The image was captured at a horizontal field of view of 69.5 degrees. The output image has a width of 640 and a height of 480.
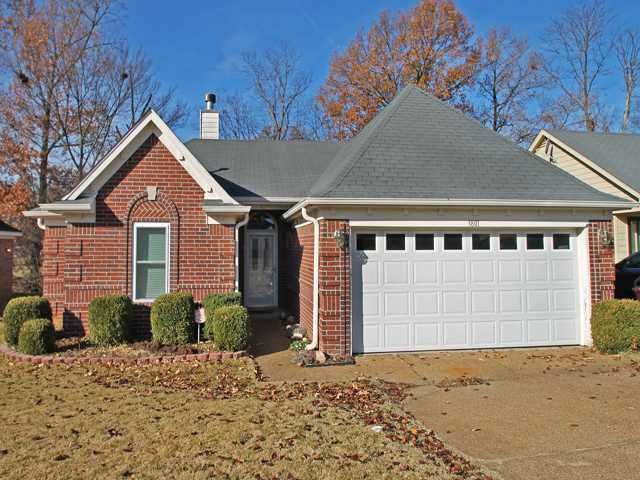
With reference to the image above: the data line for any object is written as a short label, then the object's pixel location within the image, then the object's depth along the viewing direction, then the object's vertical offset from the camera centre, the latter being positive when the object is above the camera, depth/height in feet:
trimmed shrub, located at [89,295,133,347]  30.22 -3.43
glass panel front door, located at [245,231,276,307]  47.06 -0.21
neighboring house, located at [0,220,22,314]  53.57 +0.99
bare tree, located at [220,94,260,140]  111.59 +32.77
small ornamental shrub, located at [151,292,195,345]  30.63 -3.43
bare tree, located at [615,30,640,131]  99.90 +41.04
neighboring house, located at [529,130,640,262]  53.88 +13.77
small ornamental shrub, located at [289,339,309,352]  30.57 -5.12
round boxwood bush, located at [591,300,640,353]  29.19 -3.57
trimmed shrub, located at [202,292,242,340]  31.55 -2.35
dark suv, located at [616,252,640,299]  41.74 -0.60
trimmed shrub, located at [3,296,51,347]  30.55 -3.06
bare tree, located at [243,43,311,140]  105.50 +33.16
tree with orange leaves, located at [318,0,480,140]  88.43 +40.88
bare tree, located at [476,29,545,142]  95.30 +37.47
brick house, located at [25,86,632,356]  29.43 +2.12
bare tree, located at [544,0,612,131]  99.91 +37.16
